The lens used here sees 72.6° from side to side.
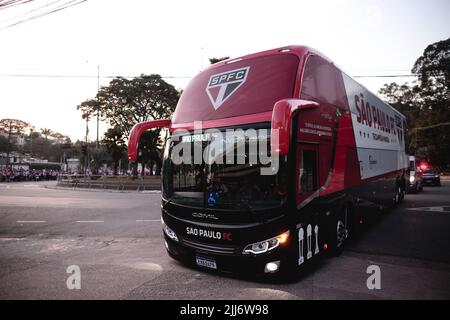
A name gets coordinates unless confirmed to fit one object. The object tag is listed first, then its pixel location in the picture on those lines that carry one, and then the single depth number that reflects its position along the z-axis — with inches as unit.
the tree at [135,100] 1401.3
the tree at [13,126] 3304.6
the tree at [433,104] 1622.8
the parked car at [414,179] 760.2
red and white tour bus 176.7
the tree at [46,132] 4560.3
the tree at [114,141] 1449.3
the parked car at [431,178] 1002.7
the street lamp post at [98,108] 1441.9
